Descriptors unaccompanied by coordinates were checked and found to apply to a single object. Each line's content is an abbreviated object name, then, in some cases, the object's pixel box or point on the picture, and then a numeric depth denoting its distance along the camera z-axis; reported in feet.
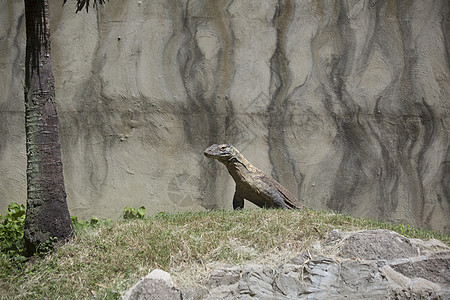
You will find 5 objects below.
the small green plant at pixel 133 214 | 41.57
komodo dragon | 39.88
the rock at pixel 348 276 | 27.84
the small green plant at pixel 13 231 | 33.65
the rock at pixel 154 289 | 26.33
